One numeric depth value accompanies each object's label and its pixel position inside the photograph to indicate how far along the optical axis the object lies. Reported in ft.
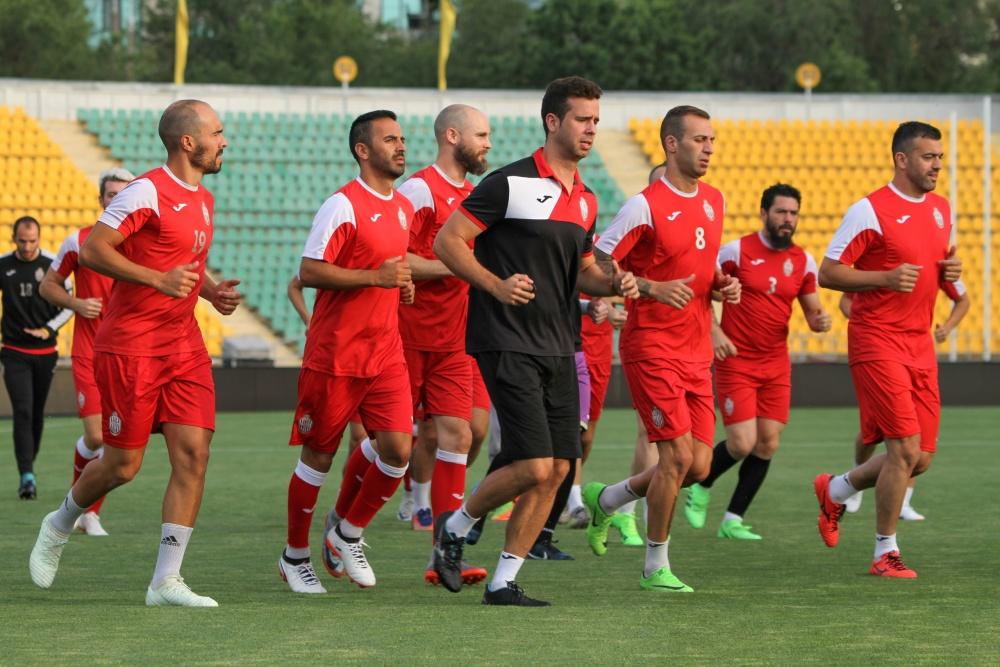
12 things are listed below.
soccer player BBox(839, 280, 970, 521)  64.08
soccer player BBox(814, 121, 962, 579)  56.29
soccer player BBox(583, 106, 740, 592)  51.67
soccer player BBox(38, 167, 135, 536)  64.08
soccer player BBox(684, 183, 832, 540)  71.15
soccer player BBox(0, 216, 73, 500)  83.71
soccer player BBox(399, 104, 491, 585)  59.06
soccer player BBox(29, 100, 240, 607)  47.21
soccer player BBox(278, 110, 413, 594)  50.31
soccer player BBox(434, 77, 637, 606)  46.24
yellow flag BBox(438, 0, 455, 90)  227.81
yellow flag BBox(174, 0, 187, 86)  223.92
